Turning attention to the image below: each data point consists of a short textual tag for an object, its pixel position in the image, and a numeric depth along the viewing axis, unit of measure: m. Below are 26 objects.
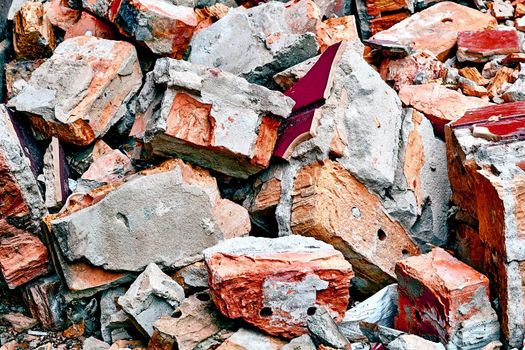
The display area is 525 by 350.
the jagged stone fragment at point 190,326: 3.22
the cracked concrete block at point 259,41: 4.55
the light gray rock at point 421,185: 4.06
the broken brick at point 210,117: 3.79
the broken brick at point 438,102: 4.43
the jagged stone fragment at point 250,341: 3.17
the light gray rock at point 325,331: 3.02
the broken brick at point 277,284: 3.17
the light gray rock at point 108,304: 3.77
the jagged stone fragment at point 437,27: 5.30
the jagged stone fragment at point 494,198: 3.17
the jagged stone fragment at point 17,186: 3.82
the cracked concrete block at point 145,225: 3.62
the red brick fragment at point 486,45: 5.08
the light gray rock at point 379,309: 3.62
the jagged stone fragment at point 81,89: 4.18
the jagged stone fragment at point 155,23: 4.47
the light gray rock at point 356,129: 3.89
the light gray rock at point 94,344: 3.60
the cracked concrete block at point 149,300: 3.42
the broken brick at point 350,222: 3.72
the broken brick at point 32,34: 4.73
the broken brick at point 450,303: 3.17
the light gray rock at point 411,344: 3.04
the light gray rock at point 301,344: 3.09
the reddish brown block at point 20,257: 3.89
